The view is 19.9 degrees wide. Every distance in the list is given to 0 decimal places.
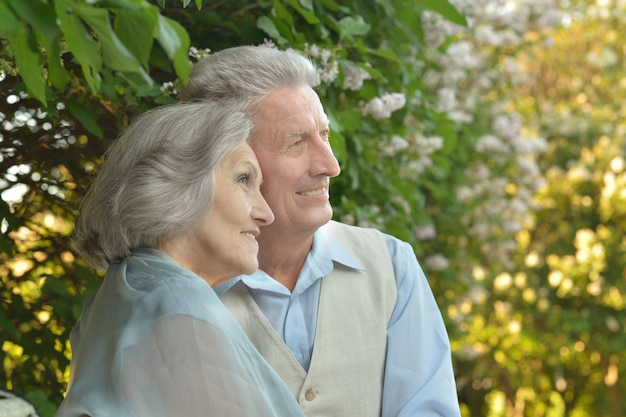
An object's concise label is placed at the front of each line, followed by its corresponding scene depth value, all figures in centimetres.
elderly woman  203
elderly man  234
